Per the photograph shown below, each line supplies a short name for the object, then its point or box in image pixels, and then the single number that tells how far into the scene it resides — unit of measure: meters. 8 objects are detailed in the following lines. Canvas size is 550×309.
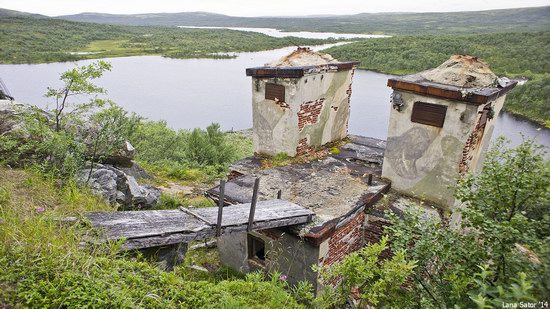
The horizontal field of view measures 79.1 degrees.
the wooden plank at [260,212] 5.26
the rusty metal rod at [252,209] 5.18
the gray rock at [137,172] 10.62
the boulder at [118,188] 6.82
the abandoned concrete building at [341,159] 6.53
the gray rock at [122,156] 8.84
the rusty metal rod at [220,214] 4.80
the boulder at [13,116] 6.59
